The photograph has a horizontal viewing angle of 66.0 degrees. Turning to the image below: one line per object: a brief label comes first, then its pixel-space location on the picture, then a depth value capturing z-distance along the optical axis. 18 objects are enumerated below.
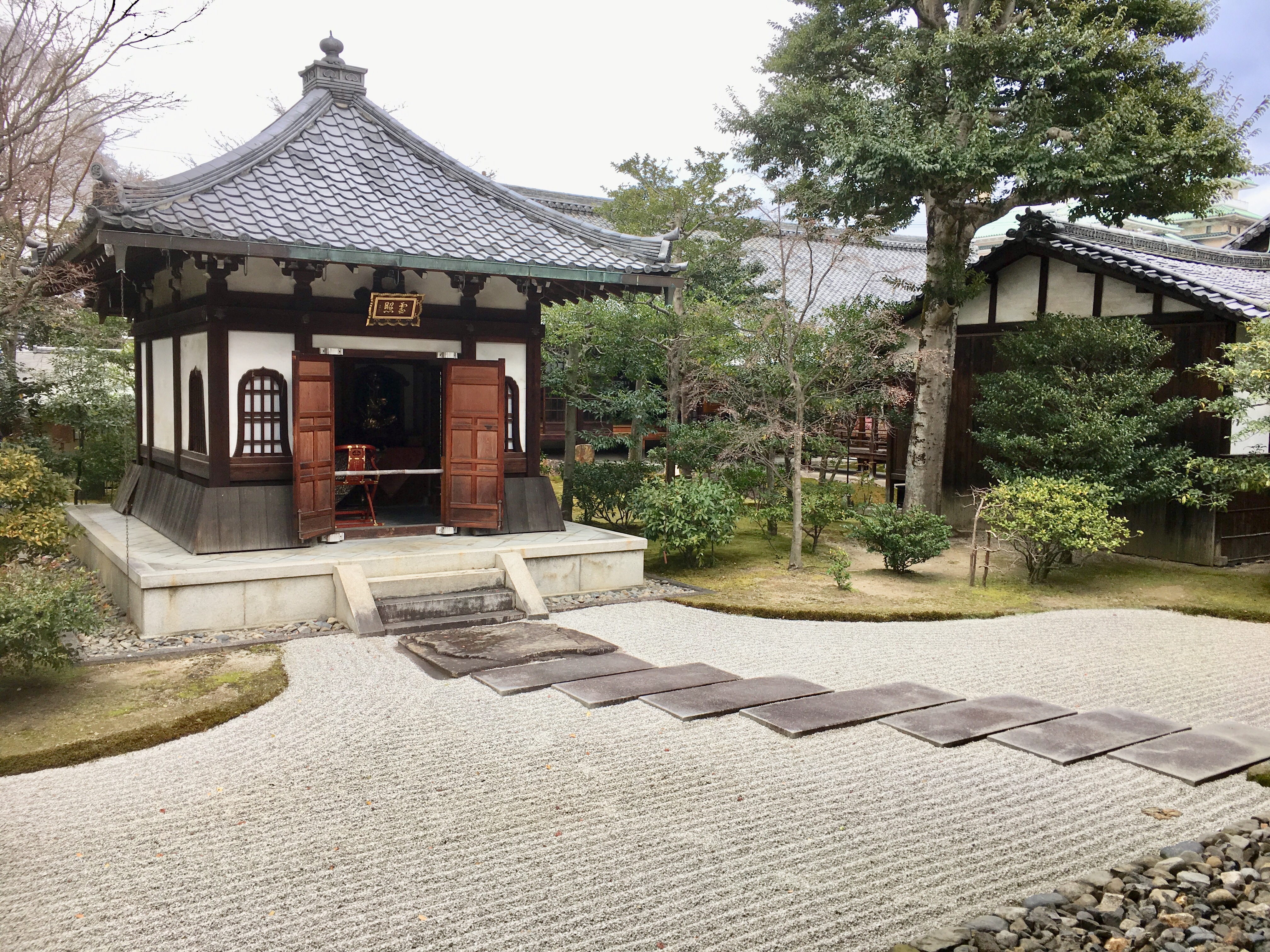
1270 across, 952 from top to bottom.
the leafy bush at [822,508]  14.04
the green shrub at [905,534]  12.62
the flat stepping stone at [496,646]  8.51
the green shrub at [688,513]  12.60
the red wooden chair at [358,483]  12.24
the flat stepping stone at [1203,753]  6.12
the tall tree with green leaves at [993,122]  12.48
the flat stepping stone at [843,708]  6.89
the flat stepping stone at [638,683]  7.46
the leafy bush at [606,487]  14.35
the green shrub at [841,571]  11.85
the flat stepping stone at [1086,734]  6.44
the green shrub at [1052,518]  11.71
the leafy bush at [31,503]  9.57
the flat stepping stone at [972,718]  6.72
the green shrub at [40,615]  6.94
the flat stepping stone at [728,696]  7.18
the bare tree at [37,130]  14.00
